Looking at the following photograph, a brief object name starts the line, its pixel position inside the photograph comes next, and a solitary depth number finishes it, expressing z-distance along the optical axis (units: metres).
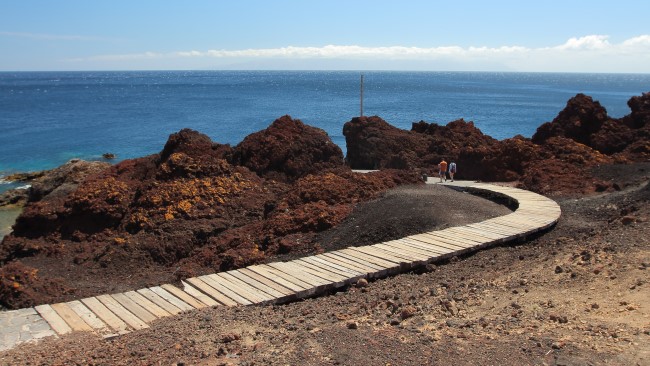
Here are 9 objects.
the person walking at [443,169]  18.50
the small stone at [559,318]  5.86
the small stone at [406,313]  6.36
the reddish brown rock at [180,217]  10.48
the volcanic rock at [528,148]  17.27
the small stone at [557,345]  5.09
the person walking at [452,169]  18.97
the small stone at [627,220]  9.98
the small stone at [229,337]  5.62
